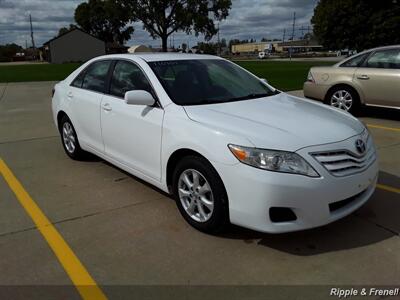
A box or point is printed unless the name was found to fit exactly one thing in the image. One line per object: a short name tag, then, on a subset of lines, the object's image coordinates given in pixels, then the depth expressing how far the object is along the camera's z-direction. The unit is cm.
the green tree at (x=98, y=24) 8638
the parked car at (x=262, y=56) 8901
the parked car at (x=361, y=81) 821
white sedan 324
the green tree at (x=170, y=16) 5131
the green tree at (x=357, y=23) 2853
